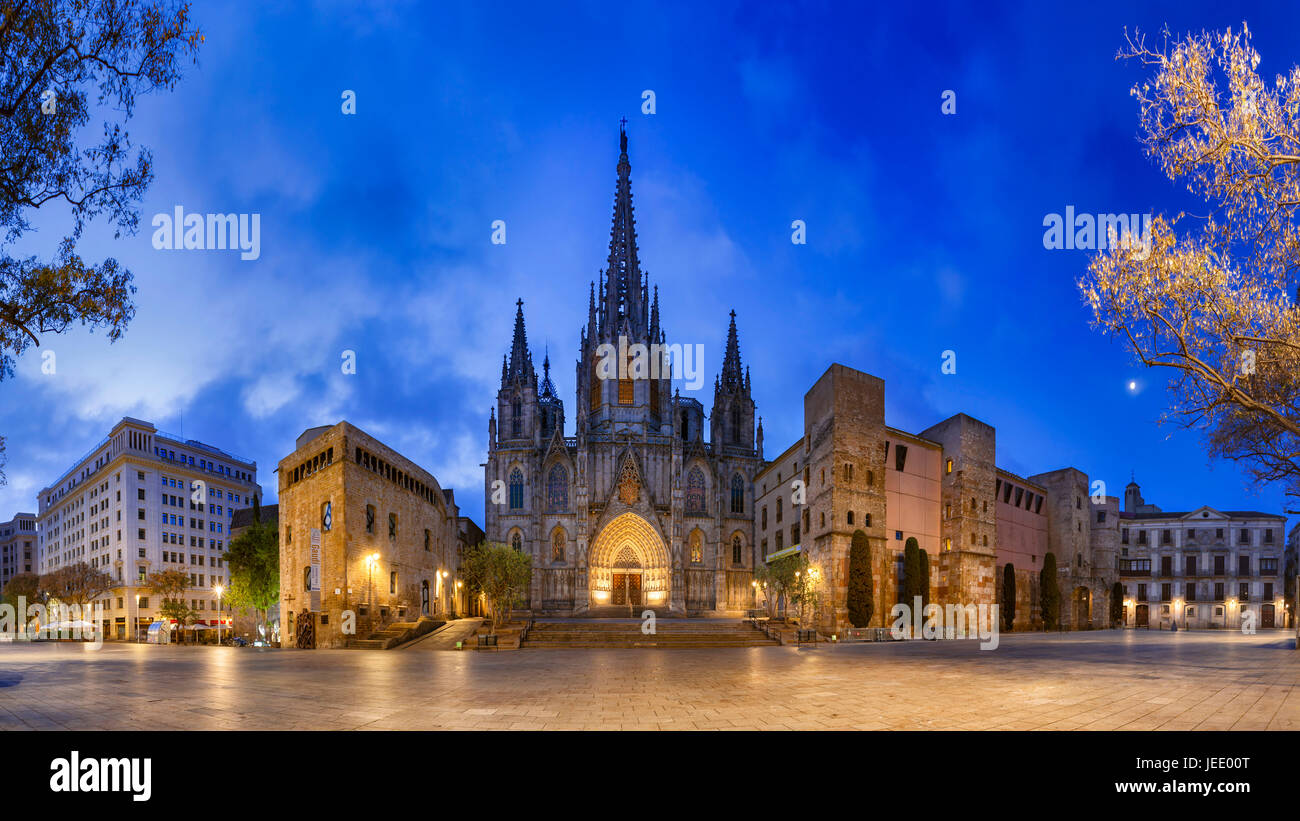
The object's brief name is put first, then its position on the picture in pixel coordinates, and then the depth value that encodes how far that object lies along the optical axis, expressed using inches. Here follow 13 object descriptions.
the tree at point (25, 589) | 2982.3
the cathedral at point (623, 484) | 2410.2
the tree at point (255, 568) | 1859.0
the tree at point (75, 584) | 2513.5
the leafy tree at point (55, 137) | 504.4
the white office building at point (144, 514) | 3041.3
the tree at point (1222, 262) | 522.0
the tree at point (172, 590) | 2191.9
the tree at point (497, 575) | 1572.3
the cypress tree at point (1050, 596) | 1985.7
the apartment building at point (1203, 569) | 2620.6
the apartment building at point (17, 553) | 4586.6
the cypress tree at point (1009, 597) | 1823.2
